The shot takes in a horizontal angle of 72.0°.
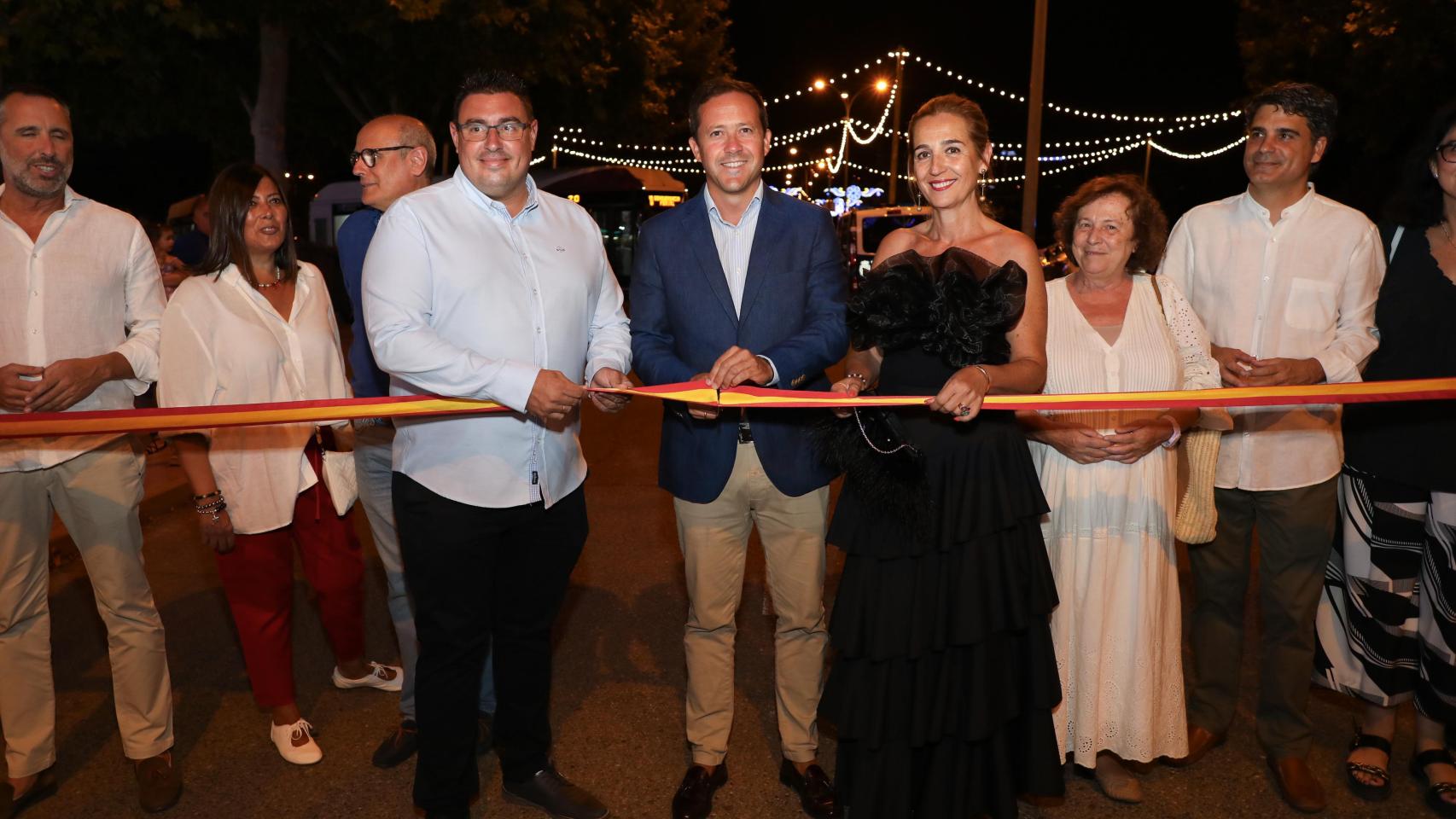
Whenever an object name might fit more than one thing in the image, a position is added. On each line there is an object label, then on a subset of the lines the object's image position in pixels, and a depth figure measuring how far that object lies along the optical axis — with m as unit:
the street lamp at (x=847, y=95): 26.90
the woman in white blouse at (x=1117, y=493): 3.55
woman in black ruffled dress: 3.15
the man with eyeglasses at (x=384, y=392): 4.07
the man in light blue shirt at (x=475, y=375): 3.17
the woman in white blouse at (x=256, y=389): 3.82
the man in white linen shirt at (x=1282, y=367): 3.72
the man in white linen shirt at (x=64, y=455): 3.53
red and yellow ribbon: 3.21
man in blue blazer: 3.52
